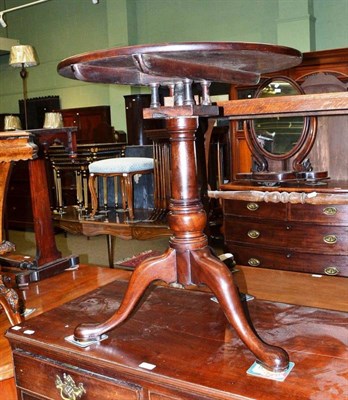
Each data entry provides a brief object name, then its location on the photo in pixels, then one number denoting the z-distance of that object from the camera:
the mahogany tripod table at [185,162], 0.94
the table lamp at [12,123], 2.64
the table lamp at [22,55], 4.24
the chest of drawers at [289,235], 2.67
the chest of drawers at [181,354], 0.92
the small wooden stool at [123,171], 4.04
